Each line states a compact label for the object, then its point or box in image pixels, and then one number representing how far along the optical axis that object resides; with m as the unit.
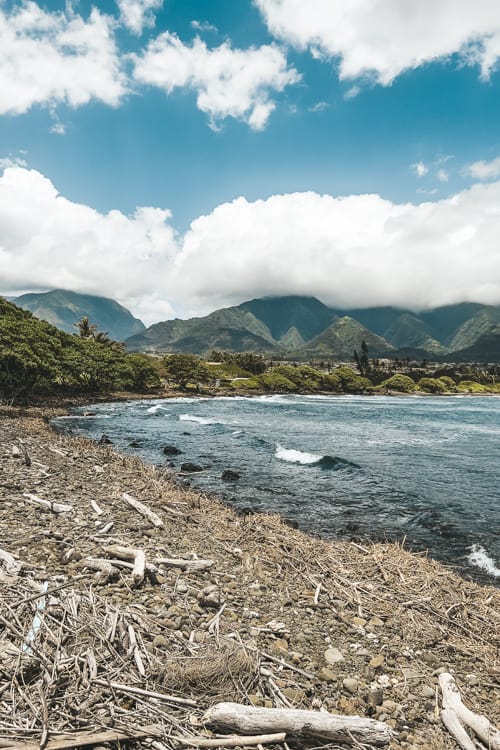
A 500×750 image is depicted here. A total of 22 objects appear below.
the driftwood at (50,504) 11.40
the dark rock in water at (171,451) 30.25
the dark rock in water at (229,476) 23.06
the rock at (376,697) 5.69
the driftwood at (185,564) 8.84
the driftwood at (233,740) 4.28
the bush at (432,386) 168.38
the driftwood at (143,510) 11.59
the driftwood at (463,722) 5.01
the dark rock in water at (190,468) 24.79
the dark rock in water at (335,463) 27.14
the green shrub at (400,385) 170.88
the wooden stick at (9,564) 7.11
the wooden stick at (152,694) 4.77
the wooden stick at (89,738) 3.87
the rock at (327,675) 6.01
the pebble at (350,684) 5.87
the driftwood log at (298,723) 4.55
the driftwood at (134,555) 7.85
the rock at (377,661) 6.50
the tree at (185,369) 112.31
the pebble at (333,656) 6.46
